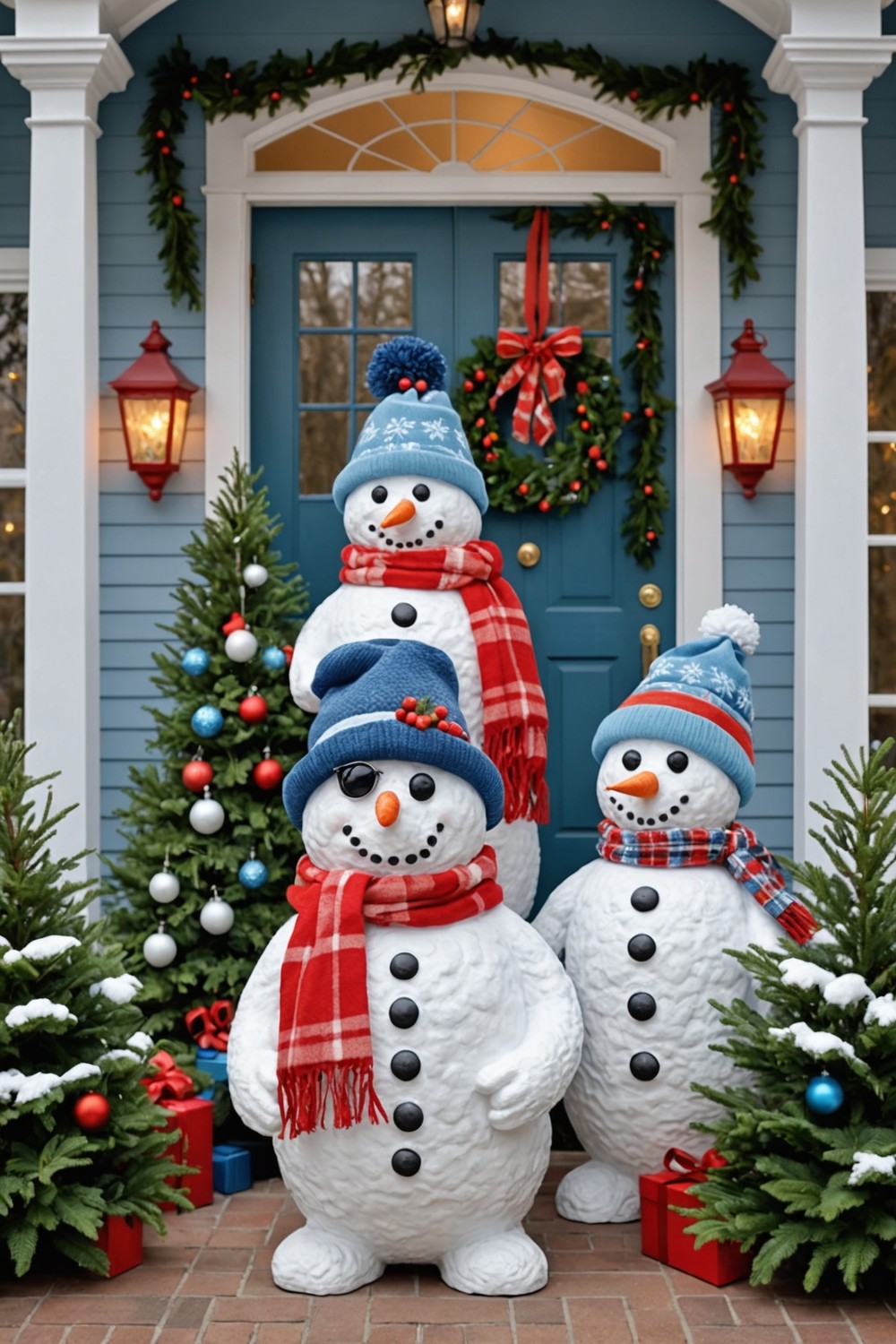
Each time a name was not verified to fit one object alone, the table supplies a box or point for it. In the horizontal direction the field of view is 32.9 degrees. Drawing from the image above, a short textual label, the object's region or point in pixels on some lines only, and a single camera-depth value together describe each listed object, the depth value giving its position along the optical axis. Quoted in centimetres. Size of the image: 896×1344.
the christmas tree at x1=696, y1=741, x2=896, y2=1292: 330
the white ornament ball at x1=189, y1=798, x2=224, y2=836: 445
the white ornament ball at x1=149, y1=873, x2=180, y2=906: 440
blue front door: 532
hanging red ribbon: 521
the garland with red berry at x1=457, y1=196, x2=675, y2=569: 523
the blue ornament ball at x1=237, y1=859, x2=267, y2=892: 445
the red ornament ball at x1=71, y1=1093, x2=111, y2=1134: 343
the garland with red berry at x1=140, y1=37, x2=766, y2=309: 519
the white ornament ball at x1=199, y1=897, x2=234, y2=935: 438
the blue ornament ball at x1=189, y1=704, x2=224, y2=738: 451
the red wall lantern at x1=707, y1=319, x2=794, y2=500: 508
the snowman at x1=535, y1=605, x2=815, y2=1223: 377
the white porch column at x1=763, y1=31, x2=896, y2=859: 478
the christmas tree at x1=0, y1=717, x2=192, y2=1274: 336
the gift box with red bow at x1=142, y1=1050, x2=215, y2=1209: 402
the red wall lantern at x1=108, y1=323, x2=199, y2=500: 507
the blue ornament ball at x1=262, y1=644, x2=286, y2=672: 465
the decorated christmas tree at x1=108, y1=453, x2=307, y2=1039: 445
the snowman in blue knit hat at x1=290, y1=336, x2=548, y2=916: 446
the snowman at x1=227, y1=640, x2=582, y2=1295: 336
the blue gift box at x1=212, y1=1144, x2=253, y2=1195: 418
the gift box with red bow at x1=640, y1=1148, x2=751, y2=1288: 347
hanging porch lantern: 481
